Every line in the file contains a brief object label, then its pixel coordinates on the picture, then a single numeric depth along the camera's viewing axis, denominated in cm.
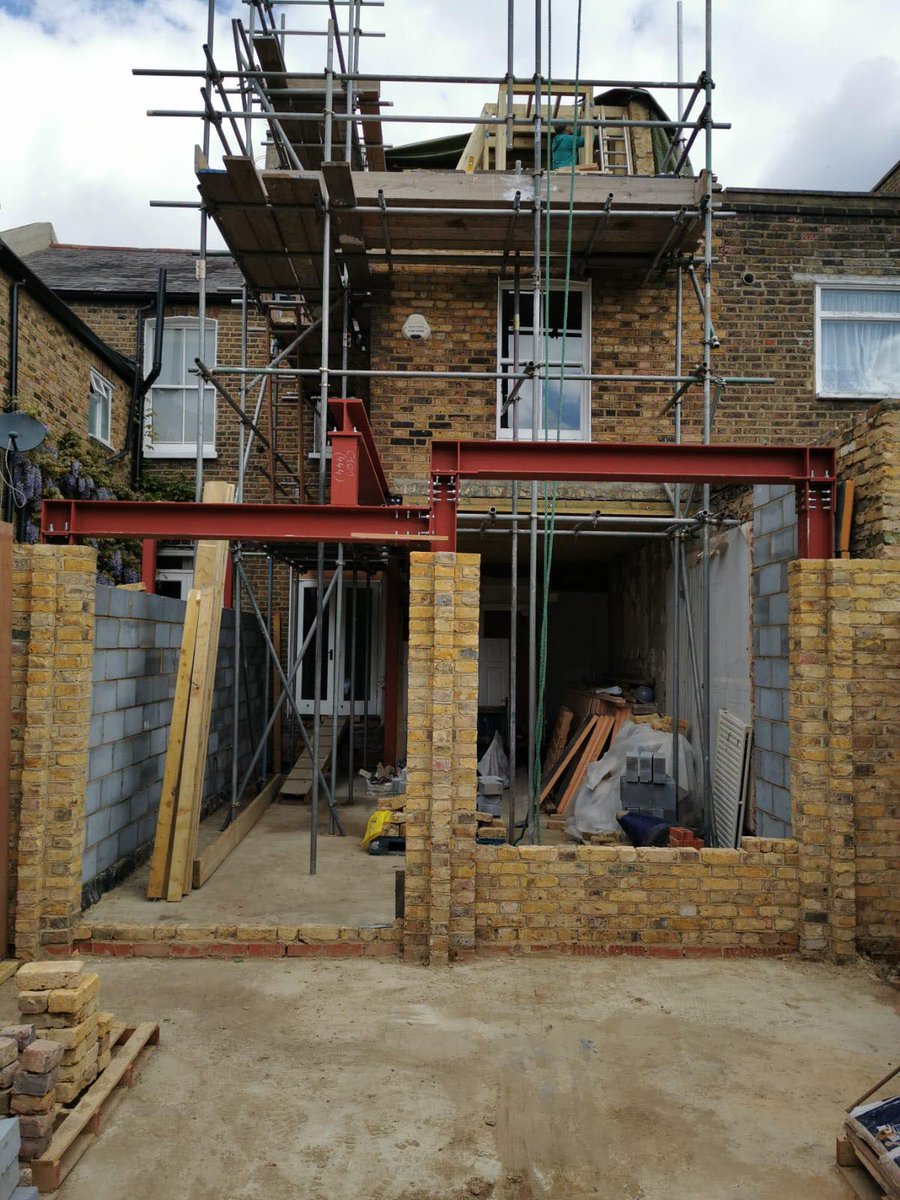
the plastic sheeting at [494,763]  1126
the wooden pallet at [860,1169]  341
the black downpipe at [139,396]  1344
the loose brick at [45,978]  414
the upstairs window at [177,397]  1395
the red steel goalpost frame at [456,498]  604
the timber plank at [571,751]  1020
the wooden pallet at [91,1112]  349
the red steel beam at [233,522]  604
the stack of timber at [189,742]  701
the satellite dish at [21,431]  882
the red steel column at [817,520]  609
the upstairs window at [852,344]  1101
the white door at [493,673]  1377
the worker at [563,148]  1041
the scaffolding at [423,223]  806
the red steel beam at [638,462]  605
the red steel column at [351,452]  646
